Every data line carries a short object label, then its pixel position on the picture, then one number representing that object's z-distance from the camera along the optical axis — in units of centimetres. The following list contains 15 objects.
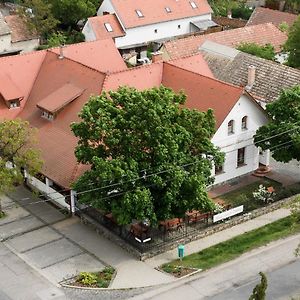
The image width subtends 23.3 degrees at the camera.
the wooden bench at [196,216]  4422
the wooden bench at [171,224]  4319
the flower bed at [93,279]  3850
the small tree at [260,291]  3284
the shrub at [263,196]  4672
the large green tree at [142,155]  3959
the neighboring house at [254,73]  5419
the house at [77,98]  4719
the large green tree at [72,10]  7912
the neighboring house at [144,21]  7644
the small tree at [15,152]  4288
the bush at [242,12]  9258
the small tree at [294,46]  6234
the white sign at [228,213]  4416
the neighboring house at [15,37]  7469
